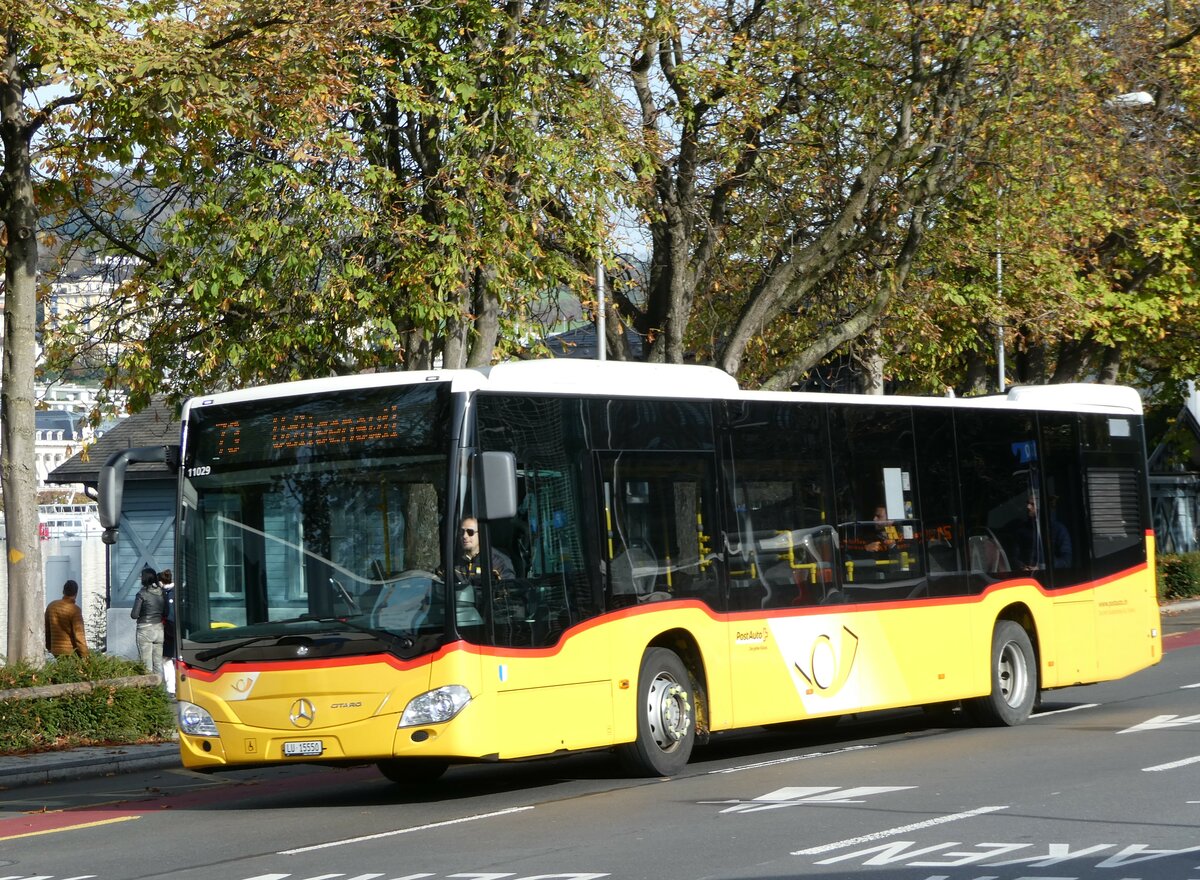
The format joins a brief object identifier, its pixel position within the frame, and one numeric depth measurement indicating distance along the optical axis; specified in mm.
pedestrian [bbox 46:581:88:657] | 22312
